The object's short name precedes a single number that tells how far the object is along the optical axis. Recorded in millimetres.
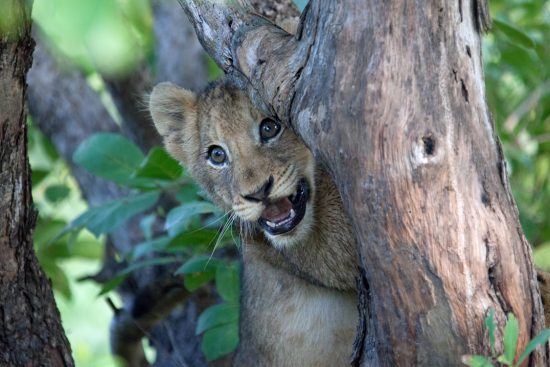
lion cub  8844
